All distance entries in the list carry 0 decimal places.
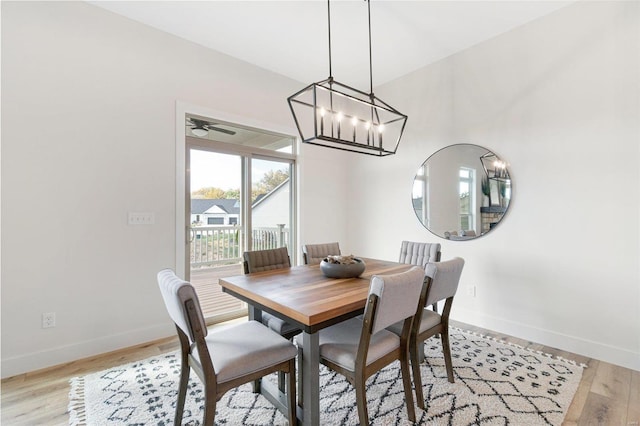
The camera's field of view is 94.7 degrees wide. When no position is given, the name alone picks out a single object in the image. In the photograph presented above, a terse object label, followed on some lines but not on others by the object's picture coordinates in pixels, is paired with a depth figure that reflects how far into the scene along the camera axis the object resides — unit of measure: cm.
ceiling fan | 318
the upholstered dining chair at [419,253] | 287
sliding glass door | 323
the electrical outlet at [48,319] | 233
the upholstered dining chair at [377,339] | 145
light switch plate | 272
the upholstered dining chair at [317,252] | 288
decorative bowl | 211
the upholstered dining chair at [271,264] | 202
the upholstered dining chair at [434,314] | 181
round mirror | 307
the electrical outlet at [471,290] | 325
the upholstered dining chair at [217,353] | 135
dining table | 147
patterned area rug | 172
